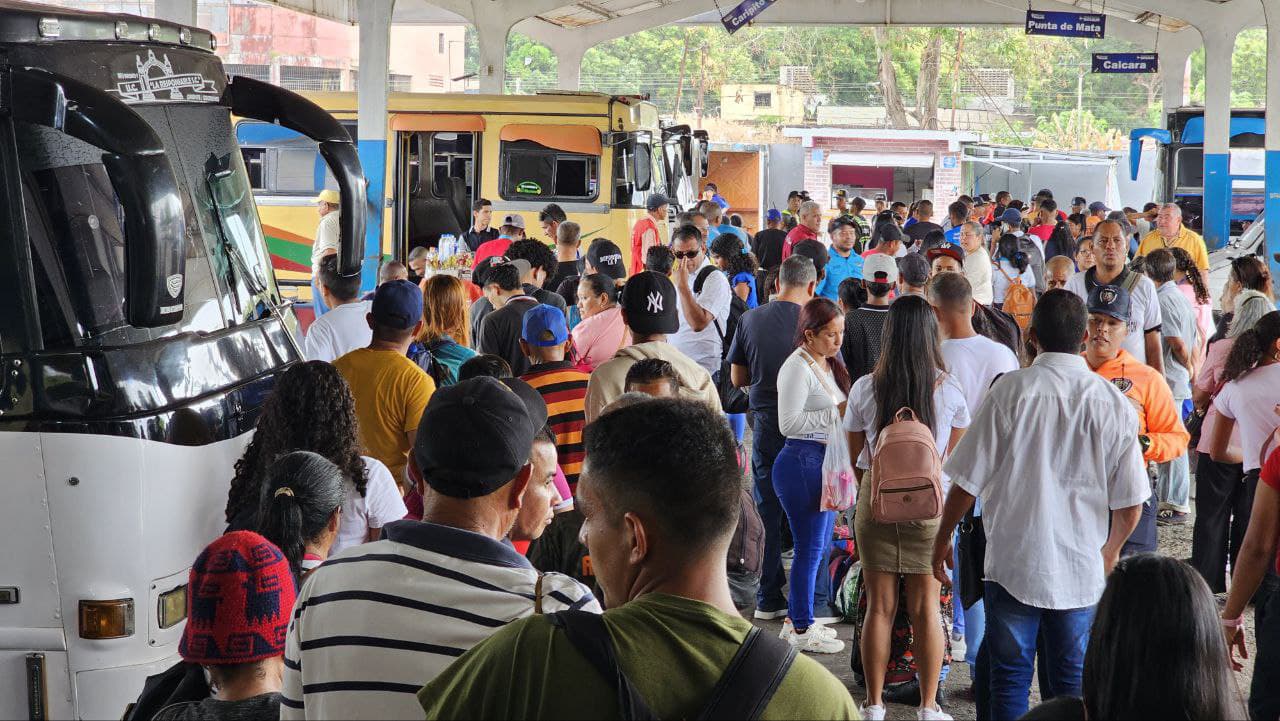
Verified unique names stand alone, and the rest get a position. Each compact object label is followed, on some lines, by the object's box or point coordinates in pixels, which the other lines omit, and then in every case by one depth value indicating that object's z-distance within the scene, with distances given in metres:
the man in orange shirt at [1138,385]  6.07
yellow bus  16.86
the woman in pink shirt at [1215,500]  7.22
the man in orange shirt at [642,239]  13.59
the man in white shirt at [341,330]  7.13
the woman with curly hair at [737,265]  10.76
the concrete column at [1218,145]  22.89
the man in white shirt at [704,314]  9.09
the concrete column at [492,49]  22.25
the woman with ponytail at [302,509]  3.68
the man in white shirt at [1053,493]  4.93
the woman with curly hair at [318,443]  4.44
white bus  4.24
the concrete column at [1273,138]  20.97
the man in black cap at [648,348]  5.67
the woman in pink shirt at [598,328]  7.51
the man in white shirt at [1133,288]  8.71
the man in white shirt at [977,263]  11.34
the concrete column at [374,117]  16.47
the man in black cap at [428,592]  2.60
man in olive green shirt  2.04
